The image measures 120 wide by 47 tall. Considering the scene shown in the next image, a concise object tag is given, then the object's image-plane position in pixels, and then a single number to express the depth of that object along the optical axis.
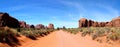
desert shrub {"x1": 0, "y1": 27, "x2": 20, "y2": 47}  7.42
